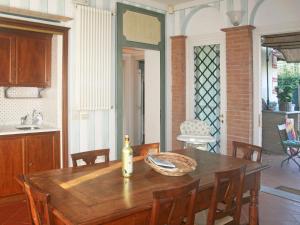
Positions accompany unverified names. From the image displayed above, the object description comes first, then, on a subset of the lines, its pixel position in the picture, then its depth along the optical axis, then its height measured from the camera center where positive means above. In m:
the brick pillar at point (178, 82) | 5.65 +0.49
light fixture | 4.62 +1.37
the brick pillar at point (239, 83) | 4.73 +0.39
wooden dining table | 1.75 -0.53
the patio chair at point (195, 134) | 4.59 -0.38
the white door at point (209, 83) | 5.18 +0.44
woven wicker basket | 2.42 -0.46
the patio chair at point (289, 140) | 6.15 -0.64
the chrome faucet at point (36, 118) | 4.68 -0.12
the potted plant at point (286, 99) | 7.36 +0.23
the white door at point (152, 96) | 5.88 +0.25
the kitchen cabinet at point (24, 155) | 3.96 -0.60
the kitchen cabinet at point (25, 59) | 4.12 +0.70
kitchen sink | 4.33 -0.24
